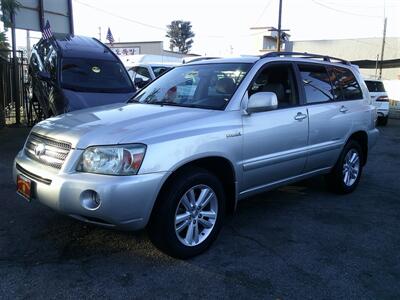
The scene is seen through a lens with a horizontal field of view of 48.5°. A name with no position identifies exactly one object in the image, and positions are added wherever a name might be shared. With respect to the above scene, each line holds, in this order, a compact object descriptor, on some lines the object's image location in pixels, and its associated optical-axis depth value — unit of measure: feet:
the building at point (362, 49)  123.34
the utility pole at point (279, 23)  89.86
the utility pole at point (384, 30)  109.22
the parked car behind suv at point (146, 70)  41.32
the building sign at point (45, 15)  42.11
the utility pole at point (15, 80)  39.44
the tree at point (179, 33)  333.62
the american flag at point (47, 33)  34.12
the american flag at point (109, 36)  94.89
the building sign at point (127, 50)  150.61
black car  26.48
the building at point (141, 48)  151.74
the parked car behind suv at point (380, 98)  51.06
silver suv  11.07
